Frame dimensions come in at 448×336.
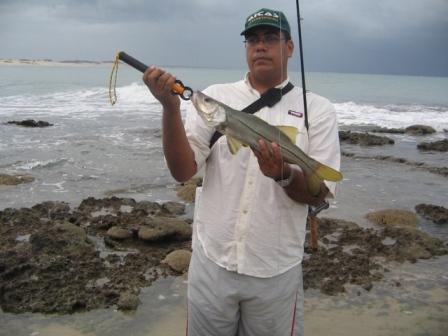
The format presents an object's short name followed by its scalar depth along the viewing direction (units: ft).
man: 9.20
